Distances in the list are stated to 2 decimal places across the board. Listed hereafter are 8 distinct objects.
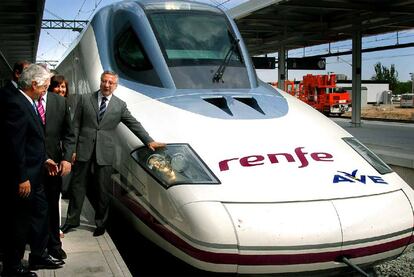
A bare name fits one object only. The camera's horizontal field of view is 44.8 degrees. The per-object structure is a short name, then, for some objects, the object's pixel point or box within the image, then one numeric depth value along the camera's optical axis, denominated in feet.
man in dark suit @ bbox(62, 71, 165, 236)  14.30
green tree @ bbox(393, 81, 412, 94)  305.24
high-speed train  10.73
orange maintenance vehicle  92.02
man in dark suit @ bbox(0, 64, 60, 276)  10.36
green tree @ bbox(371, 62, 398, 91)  294.66
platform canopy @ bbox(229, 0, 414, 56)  41.78
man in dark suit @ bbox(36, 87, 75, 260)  12.08
